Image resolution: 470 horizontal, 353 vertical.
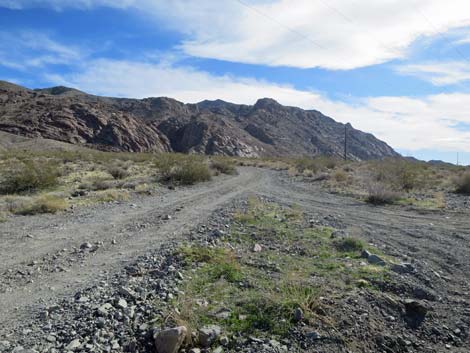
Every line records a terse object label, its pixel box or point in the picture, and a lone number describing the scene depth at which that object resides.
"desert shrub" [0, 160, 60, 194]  16.69
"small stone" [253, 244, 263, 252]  7.76
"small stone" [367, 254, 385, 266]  6.92
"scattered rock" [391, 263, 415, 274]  6.52
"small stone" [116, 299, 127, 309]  4.94
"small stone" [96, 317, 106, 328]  4.50
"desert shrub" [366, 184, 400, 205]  16.20
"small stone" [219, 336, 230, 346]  4.28
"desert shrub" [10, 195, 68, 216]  12.26
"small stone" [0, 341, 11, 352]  4.05
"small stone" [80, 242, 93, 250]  8.15
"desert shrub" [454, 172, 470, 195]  19.95
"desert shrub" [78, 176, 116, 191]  18.08
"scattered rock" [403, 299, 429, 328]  4.95
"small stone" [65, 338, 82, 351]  4.04
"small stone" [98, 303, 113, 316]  4.74
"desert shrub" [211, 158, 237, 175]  32.38
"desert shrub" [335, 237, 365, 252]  7.98
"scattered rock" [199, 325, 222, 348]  4.28
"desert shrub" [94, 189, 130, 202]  15.05
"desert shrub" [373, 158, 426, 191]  21.88
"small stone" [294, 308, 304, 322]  4.71
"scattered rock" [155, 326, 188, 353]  4.08
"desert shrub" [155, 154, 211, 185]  22.73
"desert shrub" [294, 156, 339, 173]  40.33
